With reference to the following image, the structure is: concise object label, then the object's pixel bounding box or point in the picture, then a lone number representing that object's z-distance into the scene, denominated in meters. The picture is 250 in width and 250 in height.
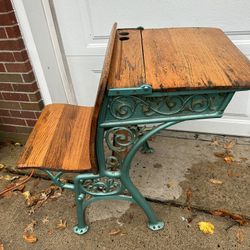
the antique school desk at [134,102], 1.19
